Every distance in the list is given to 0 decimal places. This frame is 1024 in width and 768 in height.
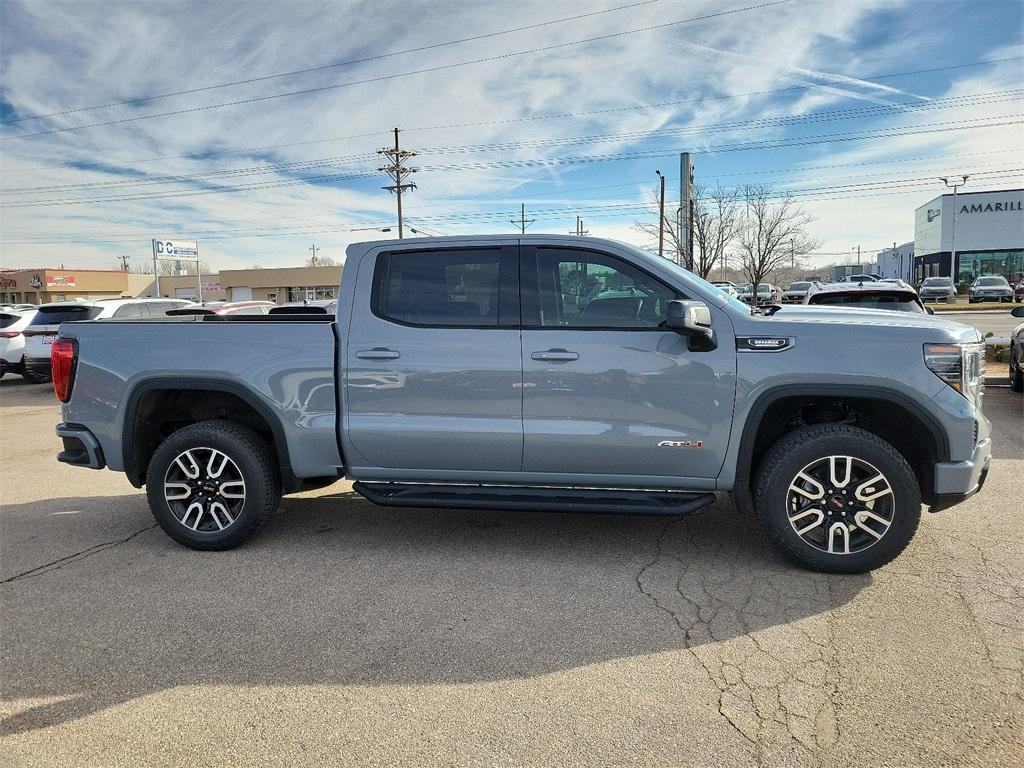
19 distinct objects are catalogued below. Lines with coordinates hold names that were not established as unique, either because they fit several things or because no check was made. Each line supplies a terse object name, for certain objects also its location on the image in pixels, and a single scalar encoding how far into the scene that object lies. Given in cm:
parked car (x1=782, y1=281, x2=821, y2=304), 4715
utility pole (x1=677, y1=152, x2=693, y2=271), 3125
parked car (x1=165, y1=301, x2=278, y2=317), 1334
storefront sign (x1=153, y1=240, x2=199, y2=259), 6278
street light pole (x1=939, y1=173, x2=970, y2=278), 5625
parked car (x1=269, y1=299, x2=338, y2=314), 1124
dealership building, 5603
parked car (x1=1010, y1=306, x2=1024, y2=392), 982
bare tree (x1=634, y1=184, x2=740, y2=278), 3253
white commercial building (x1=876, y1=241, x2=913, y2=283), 7244
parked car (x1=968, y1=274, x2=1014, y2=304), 3794
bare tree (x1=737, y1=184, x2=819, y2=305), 3219
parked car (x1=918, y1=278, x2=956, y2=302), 3970
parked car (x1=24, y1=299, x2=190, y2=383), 1324
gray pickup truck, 388
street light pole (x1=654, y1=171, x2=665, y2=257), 3783
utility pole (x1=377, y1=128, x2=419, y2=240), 4309
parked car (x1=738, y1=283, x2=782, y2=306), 3866
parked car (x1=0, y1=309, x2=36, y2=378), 1357
